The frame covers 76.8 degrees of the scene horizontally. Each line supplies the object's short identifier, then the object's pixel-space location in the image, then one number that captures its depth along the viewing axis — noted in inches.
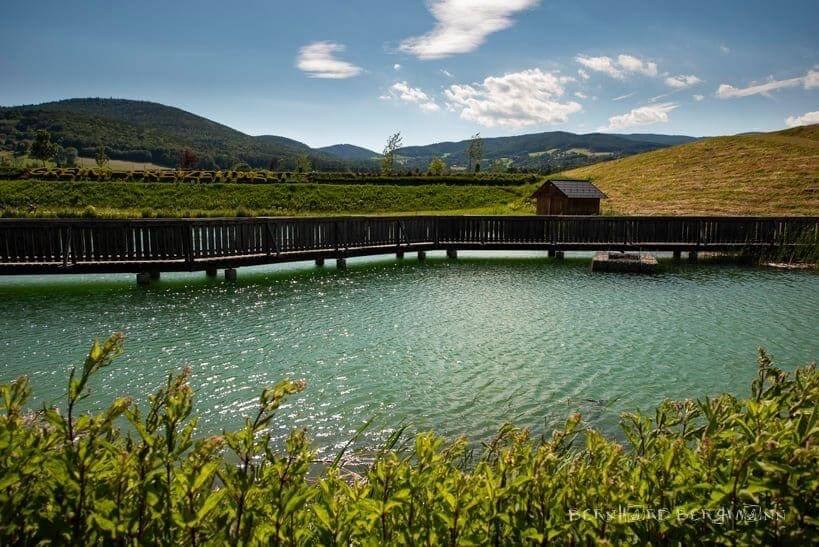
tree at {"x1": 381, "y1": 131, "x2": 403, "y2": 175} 4271.7
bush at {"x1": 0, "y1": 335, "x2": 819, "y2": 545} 85.5
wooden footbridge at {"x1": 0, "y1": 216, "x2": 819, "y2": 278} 704.4
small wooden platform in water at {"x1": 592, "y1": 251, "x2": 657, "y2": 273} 812.6
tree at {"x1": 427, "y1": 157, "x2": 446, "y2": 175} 3545.0
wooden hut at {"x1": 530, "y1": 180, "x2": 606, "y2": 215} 1505.9
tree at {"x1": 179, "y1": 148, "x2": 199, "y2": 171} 4037.2
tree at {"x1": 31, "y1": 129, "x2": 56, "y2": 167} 4483.3
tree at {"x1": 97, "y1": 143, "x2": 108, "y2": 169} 3892.7
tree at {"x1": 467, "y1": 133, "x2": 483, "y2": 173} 5688.0
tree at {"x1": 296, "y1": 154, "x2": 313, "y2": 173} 5067.9
